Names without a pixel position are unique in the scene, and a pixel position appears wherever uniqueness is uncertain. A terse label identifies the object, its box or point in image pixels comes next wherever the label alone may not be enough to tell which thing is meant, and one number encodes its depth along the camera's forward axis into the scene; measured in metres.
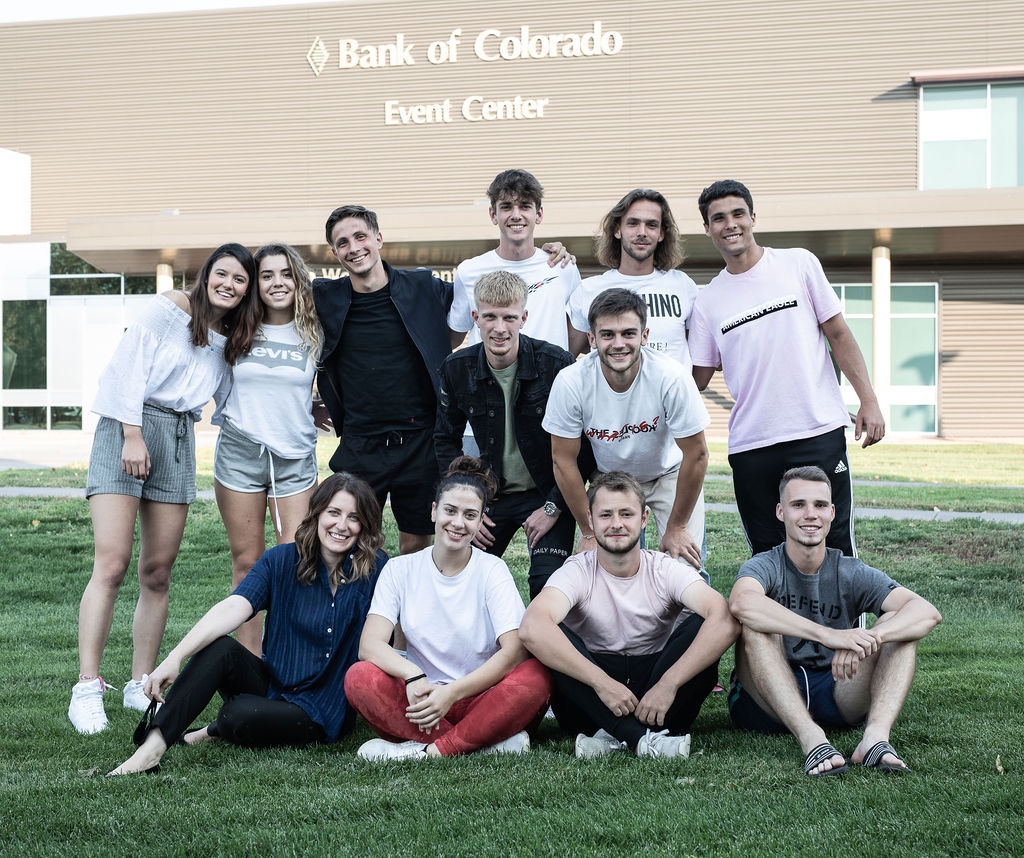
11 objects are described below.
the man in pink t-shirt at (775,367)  4.88
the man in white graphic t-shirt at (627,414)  4.48
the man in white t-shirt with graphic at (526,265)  5.36
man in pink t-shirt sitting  4.17
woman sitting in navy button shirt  4.29
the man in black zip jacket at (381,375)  5.34
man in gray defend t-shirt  3.95
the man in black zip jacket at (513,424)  4.91
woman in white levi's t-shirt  5.15
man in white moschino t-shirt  5.18
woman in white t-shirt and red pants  4.20
